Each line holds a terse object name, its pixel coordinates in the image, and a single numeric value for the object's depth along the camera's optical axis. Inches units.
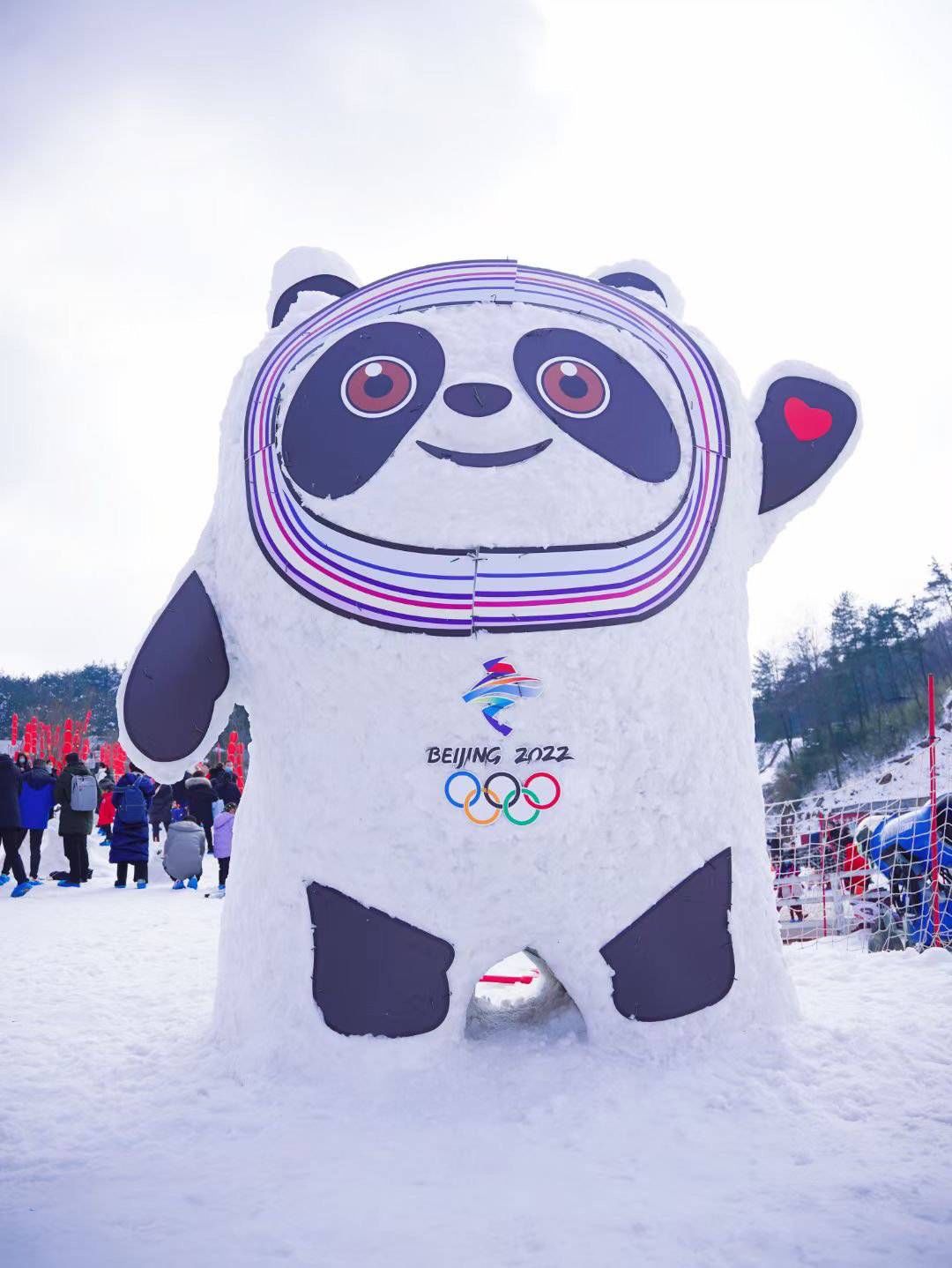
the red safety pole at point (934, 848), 232.9
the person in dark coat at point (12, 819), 350.6
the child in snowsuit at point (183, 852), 401.7
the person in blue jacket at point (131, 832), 394.9
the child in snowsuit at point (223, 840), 385.7
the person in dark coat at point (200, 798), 446.0
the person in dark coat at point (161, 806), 463.2
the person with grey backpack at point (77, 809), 388.8
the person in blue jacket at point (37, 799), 398.3
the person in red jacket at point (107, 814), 581.3
